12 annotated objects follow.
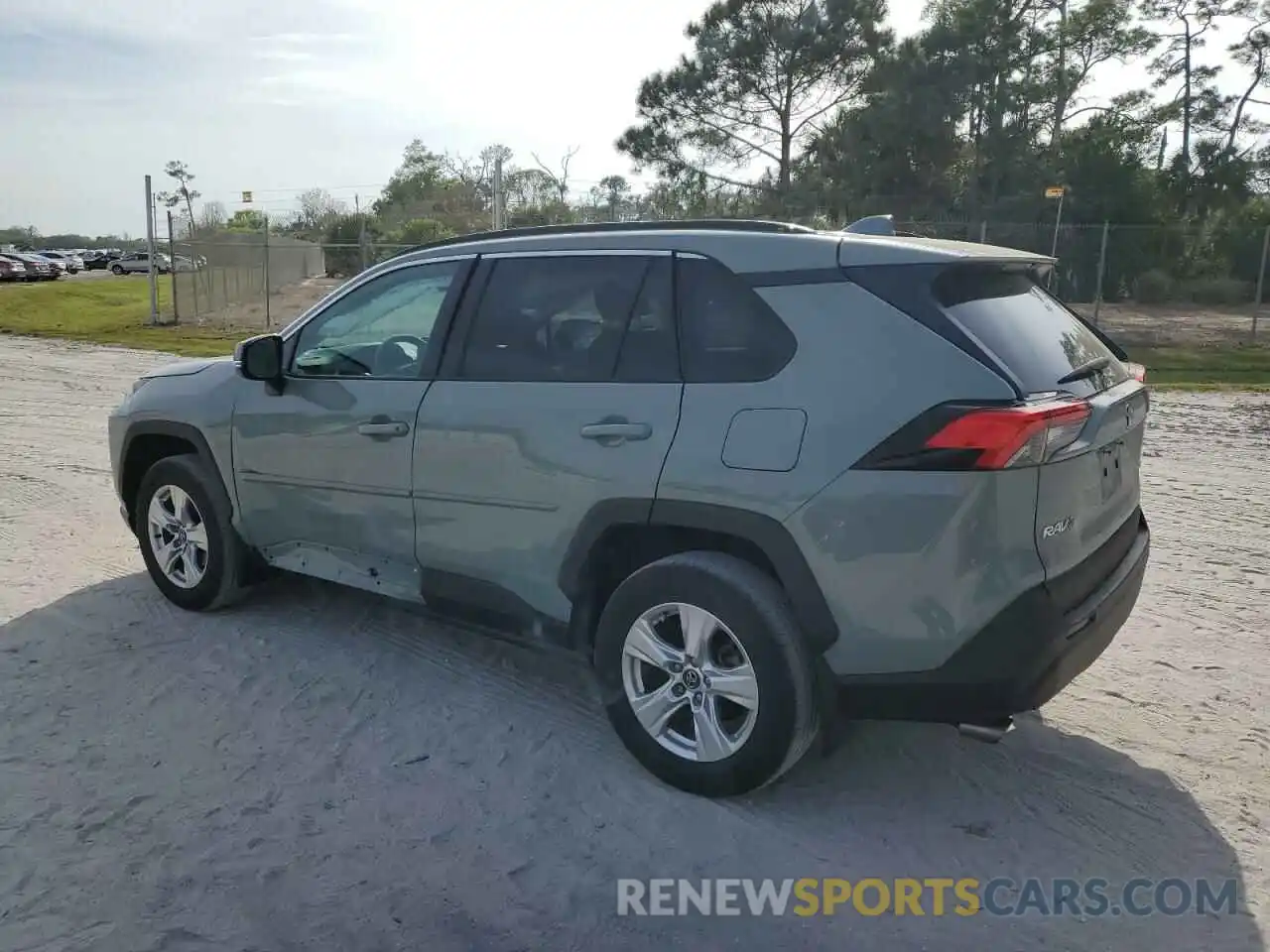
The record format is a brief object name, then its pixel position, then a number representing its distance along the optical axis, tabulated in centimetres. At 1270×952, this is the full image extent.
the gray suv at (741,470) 296
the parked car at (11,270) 4509
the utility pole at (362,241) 2137
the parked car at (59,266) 5088
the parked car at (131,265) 5504
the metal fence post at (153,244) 2136
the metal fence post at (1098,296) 1809
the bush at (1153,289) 2317
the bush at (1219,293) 2317
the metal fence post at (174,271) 2186
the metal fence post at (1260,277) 1841
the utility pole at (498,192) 2073
